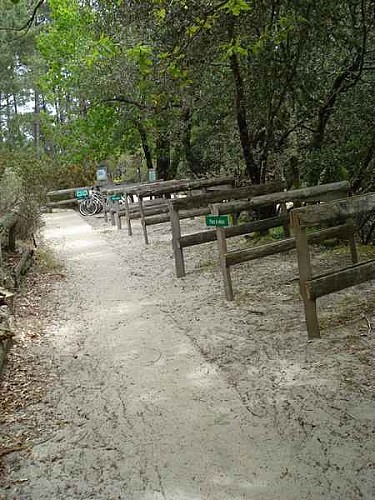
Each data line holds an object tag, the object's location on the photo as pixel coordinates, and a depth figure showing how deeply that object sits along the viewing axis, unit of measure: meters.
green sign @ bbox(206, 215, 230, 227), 5.87
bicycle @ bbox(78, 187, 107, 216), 19.19
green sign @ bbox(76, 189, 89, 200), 18.83
